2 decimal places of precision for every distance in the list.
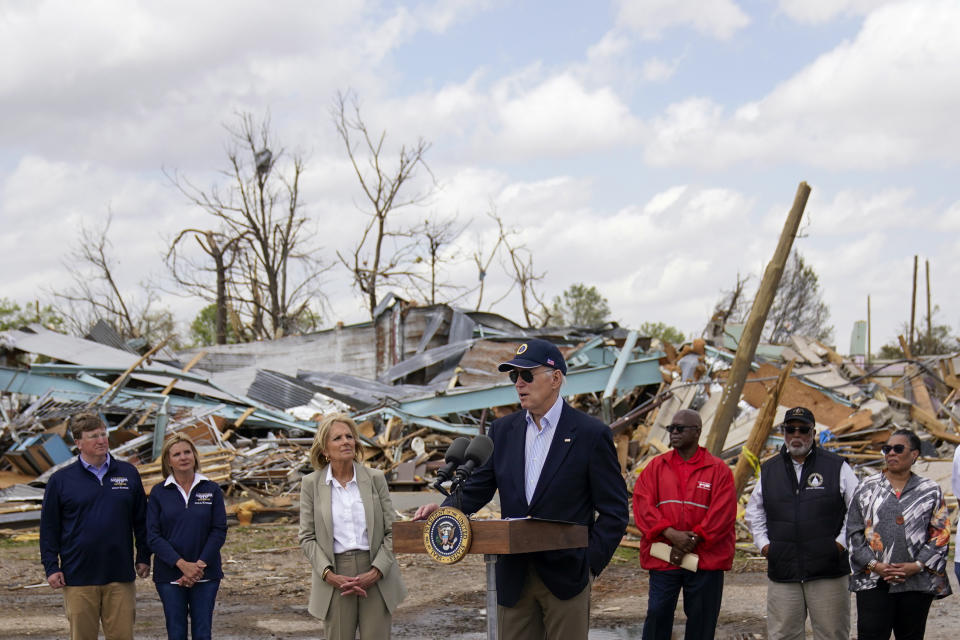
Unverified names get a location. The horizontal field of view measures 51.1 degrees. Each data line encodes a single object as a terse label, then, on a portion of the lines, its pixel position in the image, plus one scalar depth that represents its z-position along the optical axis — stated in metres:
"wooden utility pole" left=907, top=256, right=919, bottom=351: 46.31
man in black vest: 6.42
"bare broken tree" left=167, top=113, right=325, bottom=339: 43.88
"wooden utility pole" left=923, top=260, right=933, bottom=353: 45.17
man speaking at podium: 4.27
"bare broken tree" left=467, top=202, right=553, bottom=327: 45.62
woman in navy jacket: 6.32
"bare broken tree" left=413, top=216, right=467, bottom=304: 43.00
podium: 3.81
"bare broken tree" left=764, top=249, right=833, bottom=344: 58.75
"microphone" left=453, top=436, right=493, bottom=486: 4.05
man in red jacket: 6.52
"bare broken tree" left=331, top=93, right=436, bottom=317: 41.72
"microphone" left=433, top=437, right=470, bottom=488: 4.09
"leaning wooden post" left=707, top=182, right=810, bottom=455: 11.76
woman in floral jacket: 6.08
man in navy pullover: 6.23
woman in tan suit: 5.71
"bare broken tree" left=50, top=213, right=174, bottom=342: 45.62
